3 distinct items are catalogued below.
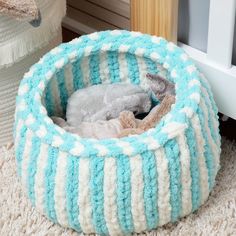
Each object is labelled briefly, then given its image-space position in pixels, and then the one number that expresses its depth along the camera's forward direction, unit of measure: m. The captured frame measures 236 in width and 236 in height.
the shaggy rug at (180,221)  1.71
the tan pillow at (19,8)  1.65
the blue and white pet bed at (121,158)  1.60
